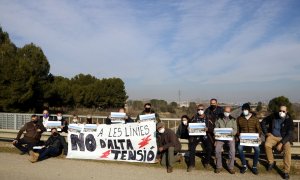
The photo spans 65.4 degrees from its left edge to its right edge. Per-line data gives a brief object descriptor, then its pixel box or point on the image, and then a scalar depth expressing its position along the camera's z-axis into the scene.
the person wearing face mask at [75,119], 8.23
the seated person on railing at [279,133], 6.10
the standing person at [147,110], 7.53
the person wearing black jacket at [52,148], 7.58
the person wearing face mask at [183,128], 7.06
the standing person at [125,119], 7.87
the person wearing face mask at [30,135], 8.00
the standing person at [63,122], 8.40
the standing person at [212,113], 6.74
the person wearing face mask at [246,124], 6.26
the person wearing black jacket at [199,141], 6.59
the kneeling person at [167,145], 6.67
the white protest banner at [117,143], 7.10
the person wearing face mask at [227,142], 6.25
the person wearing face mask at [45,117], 8.82
